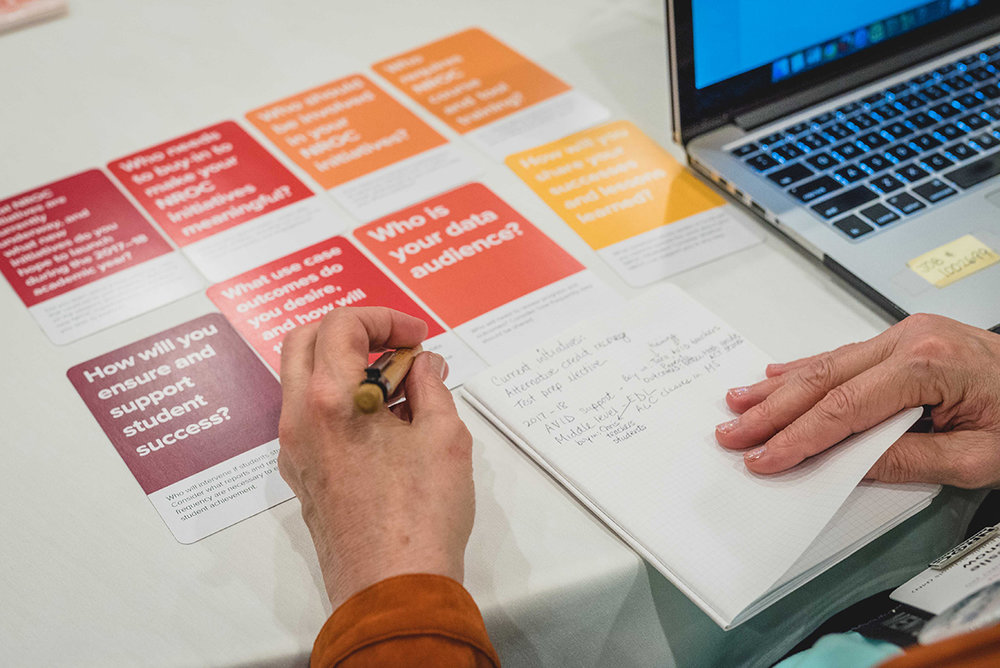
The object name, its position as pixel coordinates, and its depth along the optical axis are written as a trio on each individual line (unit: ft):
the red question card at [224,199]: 3.15
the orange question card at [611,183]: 3.19
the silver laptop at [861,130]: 2.84
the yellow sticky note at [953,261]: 2.77
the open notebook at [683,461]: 2.16
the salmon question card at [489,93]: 3.59
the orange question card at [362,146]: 3.34
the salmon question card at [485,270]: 2.83
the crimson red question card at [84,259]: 2.96
